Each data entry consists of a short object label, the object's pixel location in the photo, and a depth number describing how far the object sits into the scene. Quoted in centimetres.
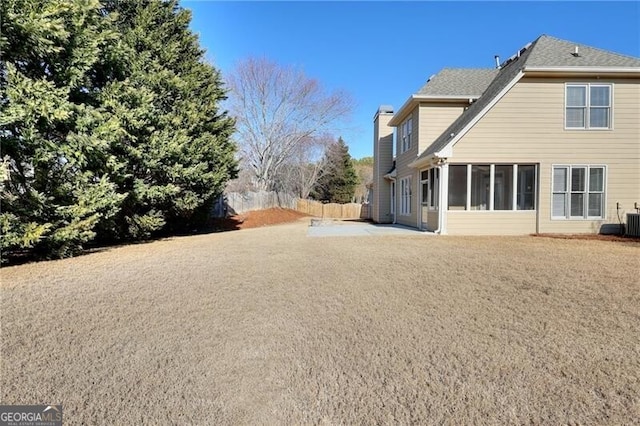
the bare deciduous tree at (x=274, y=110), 3011
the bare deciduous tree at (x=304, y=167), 3522
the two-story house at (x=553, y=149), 1214
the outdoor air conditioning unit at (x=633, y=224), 1151
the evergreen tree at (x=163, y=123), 988
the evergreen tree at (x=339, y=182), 4322
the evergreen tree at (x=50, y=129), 682
